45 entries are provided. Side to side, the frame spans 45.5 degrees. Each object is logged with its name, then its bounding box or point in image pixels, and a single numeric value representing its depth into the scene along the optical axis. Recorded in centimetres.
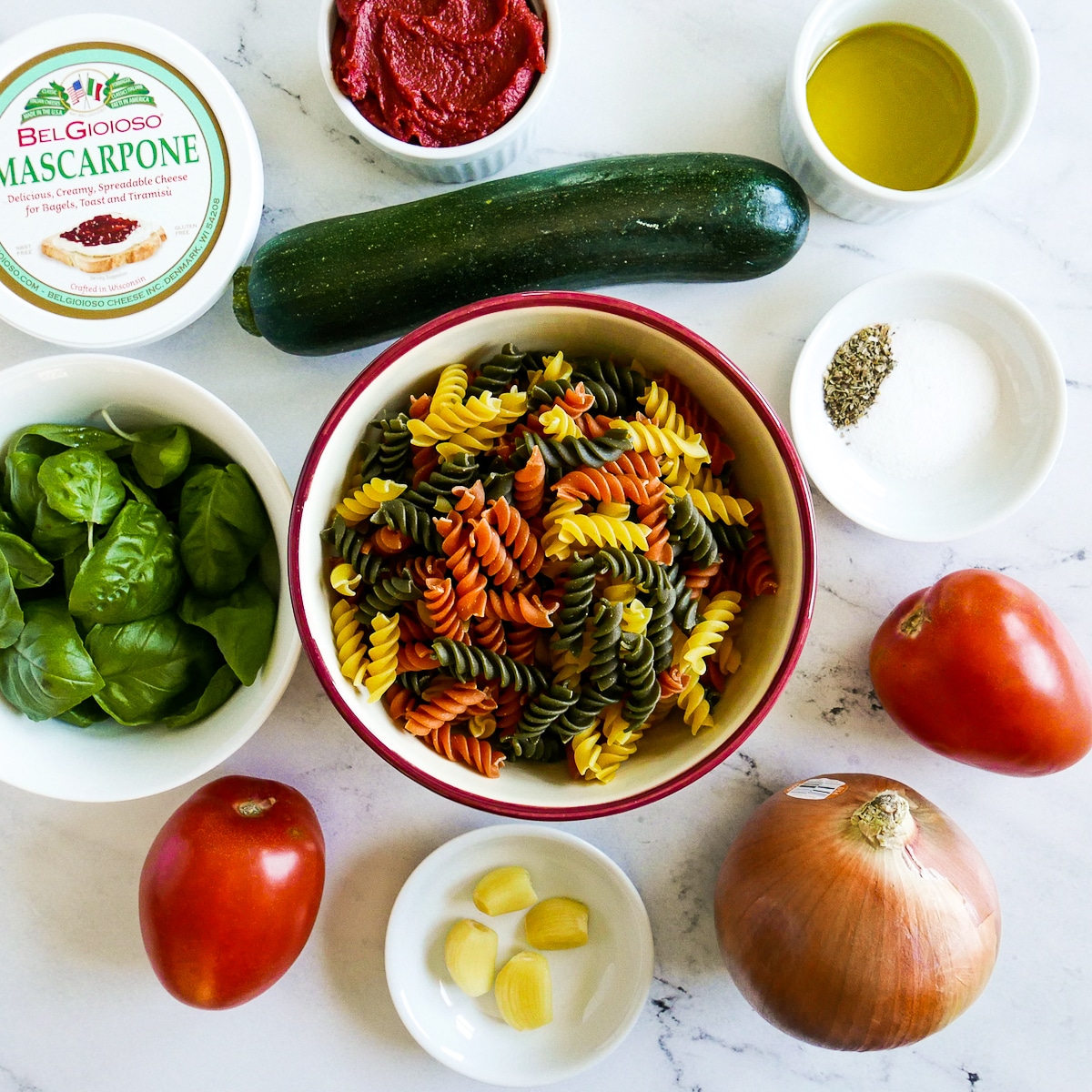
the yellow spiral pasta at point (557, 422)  38
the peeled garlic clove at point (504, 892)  45
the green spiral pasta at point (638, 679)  38
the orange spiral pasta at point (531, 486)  38
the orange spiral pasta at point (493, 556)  38
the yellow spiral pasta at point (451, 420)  39
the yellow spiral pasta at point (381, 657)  39
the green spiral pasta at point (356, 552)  39
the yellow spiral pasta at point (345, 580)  39
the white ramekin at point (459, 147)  43
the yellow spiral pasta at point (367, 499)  39
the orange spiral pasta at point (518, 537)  39
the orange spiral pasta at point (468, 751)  40
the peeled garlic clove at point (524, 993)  45
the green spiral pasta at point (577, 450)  39
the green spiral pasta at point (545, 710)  39
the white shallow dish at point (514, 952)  45
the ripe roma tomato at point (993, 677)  43
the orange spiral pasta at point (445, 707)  39
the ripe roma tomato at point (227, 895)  42
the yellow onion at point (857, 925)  41
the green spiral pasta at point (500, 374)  40
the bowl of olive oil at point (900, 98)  44
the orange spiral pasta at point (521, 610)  39
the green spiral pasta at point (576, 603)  39
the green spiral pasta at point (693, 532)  39
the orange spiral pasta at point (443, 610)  38
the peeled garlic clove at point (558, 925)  45
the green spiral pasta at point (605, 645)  38
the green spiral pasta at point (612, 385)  40
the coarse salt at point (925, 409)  45
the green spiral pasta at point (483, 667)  39
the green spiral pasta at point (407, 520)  39
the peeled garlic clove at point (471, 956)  45
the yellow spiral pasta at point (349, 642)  39
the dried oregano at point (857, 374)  45
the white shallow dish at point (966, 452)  45
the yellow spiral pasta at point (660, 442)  39
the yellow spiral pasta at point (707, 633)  39
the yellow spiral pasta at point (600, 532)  38
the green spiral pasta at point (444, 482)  39
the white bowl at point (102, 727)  41
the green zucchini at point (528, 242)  43
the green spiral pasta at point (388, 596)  39
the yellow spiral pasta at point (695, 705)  40
